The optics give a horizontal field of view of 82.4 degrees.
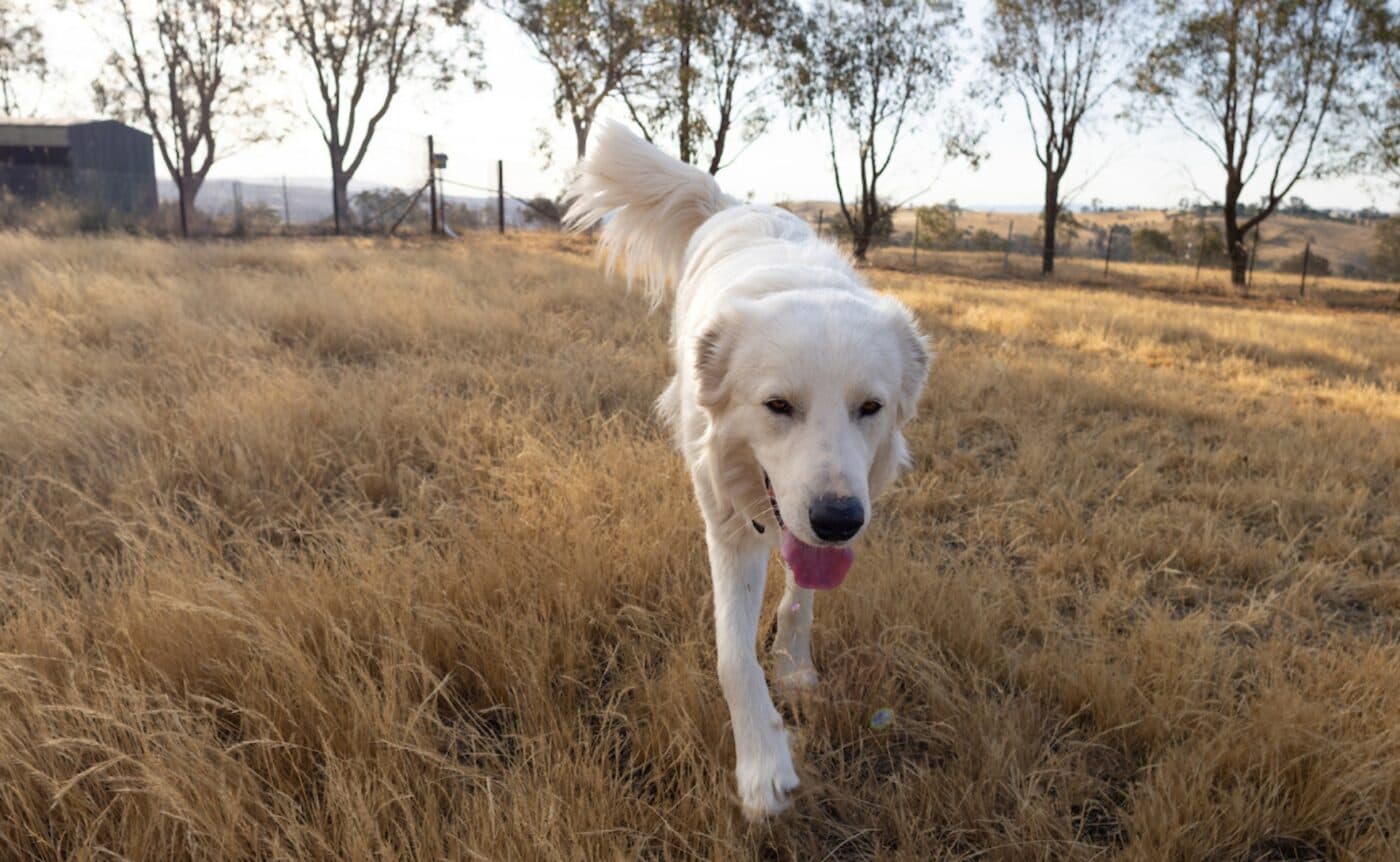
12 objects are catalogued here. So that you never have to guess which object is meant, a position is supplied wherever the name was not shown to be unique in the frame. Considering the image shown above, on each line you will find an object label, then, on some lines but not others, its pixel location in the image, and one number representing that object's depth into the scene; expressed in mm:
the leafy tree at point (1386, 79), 18547
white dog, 1864
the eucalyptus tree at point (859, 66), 22469
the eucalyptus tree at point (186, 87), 23281
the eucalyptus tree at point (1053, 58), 21656
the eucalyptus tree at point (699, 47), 19500
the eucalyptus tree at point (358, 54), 23953
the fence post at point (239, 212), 18716
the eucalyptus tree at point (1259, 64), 19000
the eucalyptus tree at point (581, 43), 20750
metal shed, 19000
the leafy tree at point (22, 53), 27047
